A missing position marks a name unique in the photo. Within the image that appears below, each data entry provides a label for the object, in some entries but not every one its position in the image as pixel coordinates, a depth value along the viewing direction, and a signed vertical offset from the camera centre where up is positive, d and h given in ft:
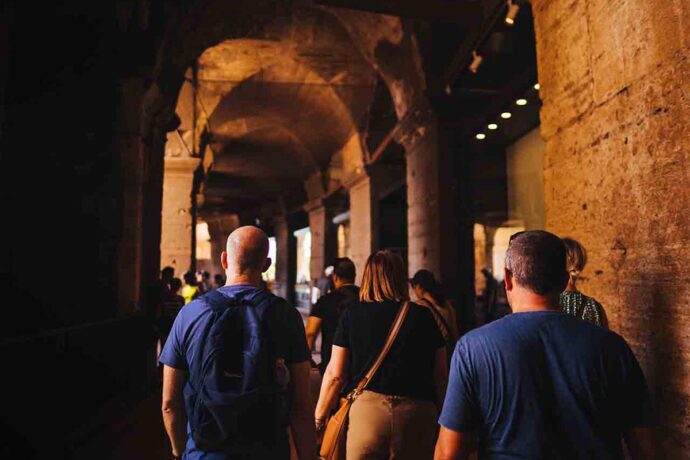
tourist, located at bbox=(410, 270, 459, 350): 13.11 -0.73
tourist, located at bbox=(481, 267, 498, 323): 35.17 -2.32
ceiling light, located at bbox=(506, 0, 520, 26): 18.92 +9.03
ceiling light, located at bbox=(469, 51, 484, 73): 22.61 +8.74
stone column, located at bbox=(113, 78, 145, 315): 19.22 +2.69
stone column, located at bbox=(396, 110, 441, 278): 27.27 +4.00
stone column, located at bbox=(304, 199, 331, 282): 56.95 +2.96
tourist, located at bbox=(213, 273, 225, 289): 40.47 -1.01
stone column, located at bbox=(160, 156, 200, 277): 32.48 +3.24
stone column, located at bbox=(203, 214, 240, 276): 91.25 +6.88
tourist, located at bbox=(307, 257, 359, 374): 11.12 -0.87
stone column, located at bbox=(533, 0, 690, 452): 7.23 +1.53
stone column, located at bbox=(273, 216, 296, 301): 69.97 +0.89
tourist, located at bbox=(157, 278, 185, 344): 20.13 -1.63
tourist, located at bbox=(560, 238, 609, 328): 7.34 -0.47
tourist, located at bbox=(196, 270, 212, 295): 33.98 -0.98
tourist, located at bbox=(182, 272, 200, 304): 26.50 -1.07
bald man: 5.75 -0.88
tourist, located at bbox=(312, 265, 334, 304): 25.18 -0.95
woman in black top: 7.29 -1.54
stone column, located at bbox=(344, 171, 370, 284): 42.50 +3.91
